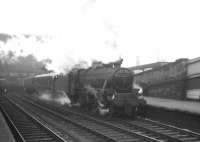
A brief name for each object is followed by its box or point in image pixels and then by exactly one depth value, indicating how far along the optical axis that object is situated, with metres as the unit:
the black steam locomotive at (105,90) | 14.69
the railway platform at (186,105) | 14.32
